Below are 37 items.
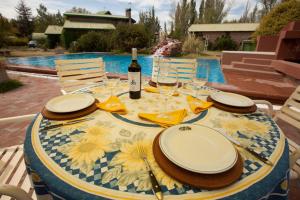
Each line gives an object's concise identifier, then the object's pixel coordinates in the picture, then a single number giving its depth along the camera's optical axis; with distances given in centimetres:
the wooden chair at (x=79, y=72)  185
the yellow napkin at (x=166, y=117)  85
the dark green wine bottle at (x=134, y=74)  103
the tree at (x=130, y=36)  1549
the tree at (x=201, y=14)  2359
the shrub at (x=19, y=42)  2079
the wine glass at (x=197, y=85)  147
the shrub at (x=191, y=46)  1372
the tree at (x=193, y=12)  2258
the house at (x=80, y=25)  2038
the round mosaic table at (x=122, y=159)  47
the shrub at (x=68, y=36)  2006
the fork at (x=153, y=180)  44
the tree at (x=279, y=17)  568
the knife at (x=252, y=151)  59
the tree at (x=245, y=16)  2773
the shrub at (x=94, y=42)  1672
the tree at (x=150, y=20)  2361
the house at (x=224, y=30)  2076
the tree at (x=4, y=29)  1254
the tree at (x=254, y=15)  2705
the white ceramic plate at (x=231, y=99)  104
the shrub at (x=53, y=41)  2224
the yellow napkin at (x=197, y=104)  102
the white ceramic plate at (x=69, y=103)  91
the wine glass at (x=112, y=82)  137
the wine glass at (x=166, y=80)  97
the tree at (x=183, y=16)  2212
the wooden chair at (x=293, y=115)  116
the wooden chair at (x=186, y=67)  206
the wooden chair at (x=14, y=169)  104
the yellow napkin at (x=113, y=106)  96
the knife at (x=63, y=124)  77
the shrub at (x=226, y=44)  1767
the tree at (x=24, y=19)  3059
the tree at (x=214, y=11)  2286
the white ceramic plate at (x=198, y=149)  52
